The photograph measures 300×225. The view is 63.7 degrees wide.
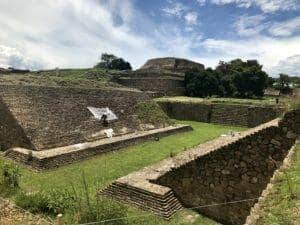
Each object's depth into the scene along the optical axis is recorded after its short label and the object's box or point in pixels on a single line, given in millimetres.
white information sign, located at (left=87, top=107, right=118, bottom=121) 12553
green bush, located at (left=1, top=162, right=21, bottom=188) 6686
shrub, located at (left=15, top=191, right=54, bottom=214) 5635
